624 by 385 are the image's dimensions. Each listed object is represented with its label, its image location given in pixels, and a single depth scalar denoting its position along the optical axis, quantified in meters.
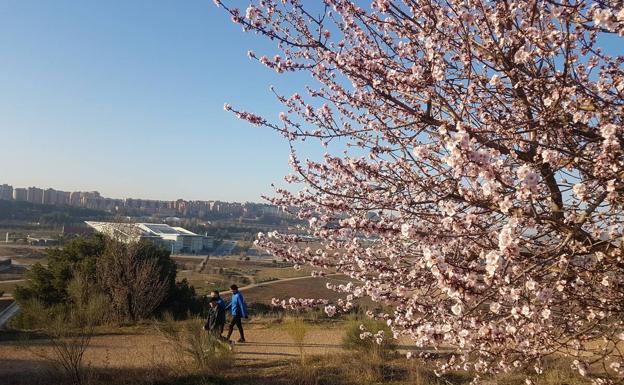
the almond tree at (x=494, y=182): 2.96
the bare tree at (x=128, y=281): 15.92
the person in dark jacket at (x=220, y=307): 11.29
